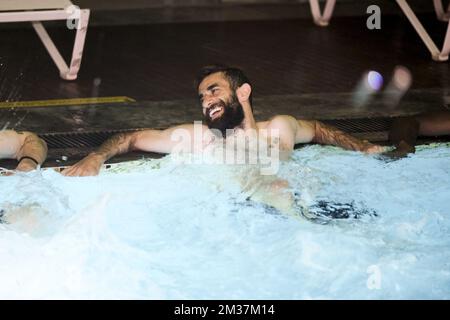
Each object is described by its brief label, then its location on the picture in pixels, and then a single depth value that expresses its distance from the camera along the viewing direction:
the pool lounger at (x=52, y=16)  13.88
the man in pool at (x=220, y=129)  11.40
